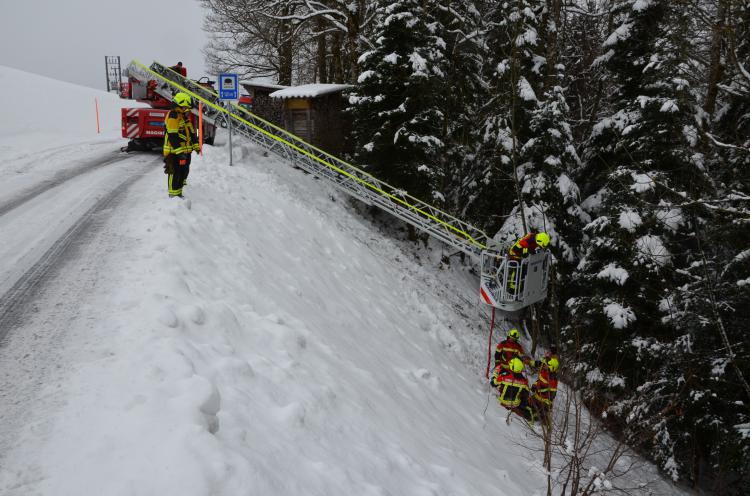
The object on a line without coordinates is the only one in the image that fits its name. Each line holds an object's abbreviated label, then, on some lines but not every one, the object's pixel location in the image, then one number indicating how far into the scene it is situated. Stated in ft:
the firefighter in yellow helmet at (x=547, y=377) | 29.84
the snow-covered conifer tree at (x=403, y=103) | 50.90
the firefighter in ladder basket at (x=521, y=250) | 36.94
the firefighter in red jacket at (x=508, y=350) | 34.65
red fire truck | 49.08
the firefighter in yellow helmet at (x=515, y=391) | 32.71
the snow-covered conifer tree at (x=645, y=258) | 36.68
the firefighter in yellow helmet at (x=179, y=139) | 27.99
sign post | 39.42
